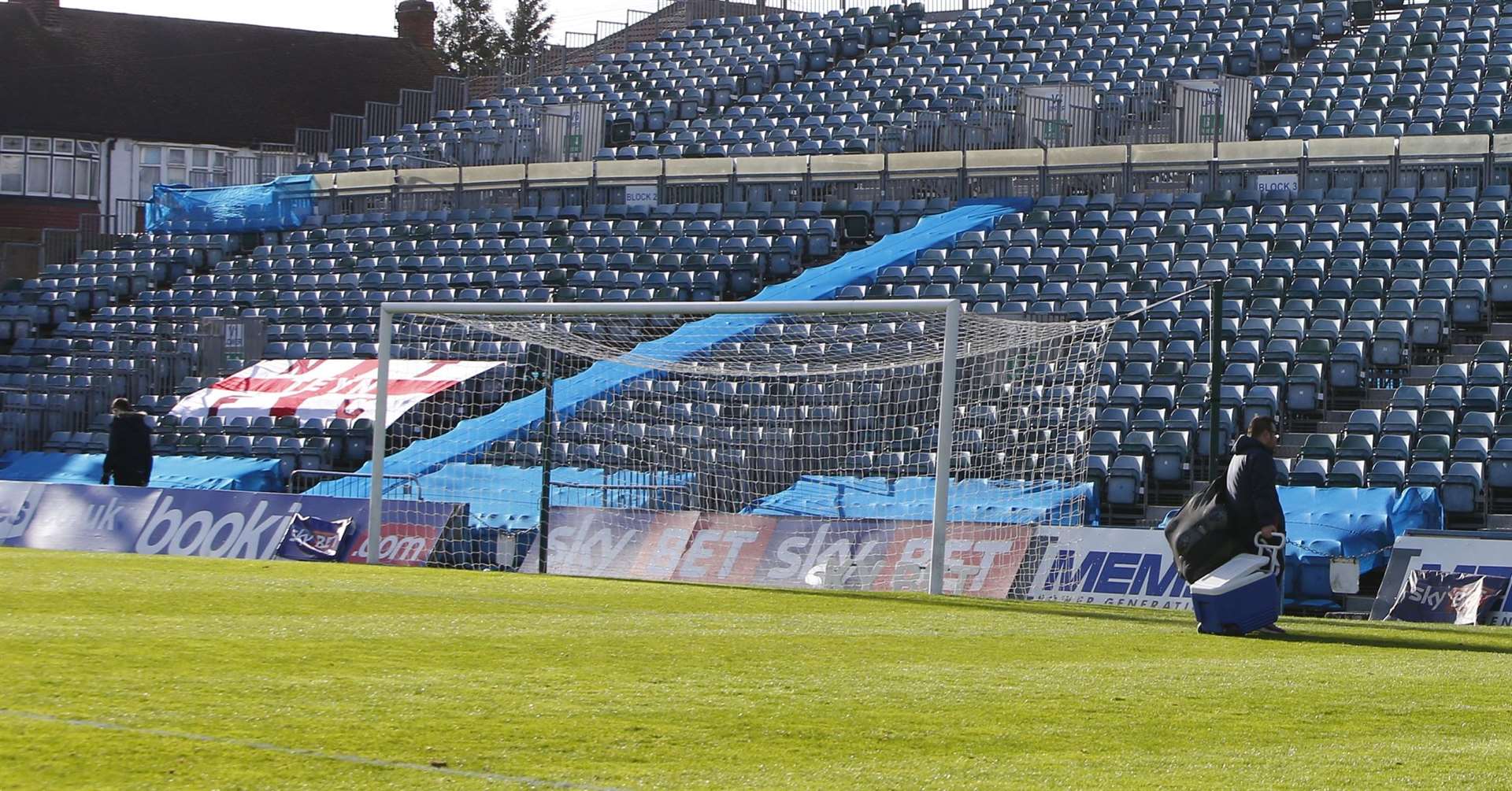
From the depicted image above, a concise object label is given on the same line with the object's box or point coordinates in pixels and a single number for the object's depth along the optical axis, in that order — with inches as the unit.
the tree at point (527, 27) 3191.4
